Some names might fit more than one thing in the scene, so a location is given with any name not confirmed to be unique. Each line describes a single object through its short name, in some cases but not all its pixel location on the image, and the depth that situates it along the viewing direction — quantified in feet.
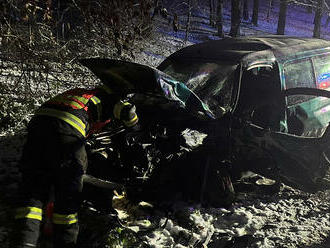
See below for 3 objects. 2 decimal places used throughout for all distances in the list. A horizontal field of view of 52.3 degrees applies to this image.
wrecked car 11.34
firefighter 9.08
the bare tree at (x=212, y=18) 60.59
